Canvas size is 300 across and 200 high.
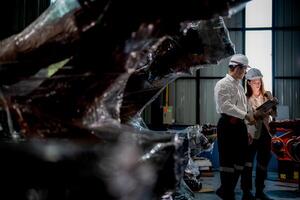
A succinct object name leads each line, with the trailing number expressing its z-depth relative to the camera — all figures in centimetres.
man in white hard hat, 445
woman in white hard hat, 499
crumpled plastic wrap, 113
